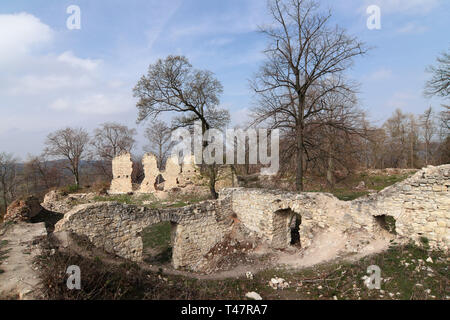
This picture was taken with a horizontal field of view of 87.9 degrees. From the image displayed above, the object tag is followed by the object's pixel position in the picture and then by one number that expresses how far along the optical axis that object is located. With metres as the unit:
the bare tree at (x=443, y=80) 15.24
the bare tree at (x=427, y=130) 28.80
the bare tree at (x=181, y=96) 15.38
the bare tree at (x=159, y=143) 32.66
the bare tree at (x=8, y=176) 25.20
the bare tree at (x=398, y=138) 30.38
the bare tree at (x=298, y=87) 10.74
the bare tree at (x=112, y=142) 32.19
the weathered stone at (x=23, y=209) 9.23
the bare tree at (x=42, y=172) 28.48
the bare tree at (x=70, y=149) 28.16
